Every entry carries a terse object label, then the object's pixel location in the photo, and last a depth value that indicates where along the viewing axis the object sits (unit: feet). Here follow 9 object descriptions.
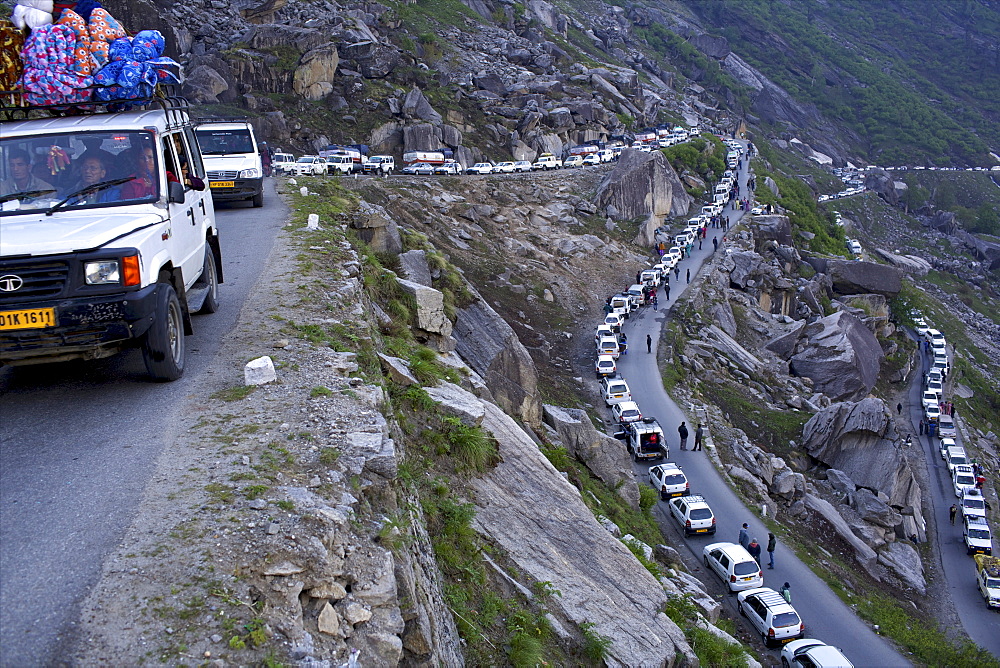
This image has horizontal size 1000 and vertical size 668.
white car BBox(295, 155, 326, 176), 136.15
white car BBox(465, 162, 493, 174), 169.16
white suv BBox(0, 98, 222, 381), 21.04
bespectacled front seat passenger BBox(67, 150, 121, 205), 25.11
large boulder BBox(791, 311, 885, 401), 131.95
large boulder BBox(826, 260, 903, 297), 188.03
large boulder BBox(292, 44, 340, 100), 185.16
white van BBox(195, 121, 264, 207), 69.41
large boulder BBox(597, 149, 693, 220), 174.40
